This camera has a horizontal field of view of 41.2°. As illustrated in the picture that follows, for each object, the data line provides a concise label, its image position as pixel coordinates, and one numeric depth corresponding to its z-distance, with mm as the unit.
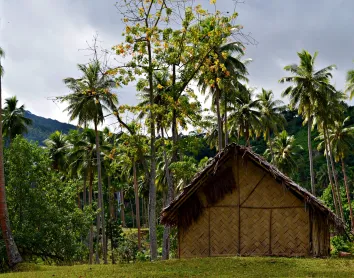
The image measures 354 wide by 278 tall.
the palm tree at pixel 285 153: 49500
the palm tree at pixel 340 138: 45188
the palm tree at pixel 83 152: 38594
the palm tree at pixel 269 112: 42188
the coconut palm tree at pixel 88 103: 32875
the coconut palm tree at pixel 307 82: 36031
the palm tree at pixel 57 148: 42469
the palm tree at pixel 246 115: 39906
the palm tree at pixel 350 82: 36094
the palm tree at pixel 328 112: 36403
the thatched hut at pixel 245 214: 17156
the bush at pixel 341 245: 24867
